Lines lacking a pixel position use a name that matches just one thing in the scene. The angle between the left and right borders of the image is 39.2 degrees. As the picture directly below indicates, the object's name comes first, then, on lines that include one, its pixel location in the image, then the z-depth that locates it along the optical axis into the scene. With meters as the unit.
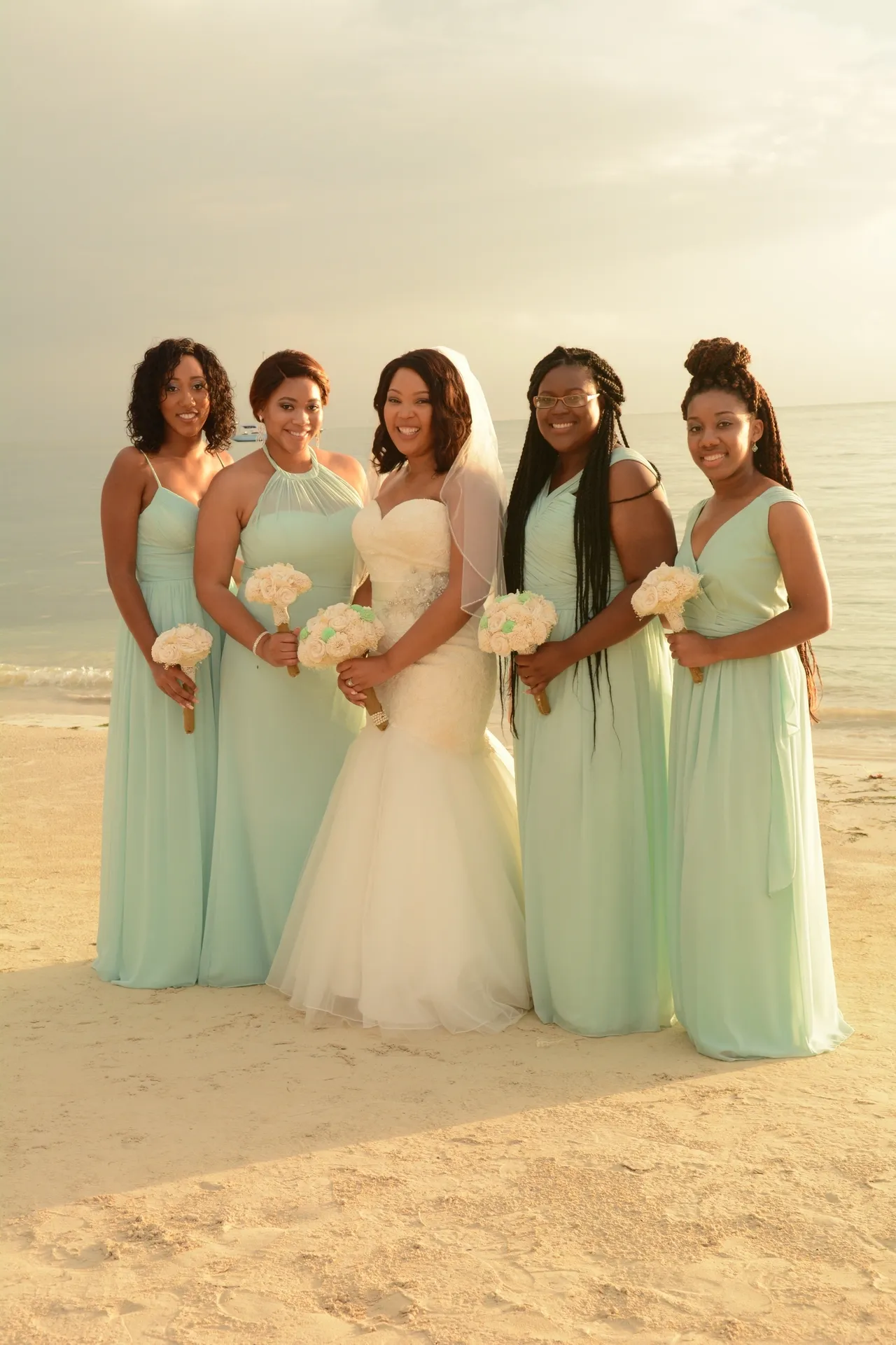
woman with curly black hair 6.06
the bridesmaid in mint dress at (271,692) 5.84
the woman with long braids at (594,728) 5.18
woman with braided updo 4.90
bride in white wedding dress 5.33
